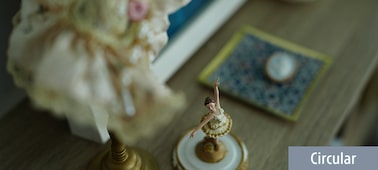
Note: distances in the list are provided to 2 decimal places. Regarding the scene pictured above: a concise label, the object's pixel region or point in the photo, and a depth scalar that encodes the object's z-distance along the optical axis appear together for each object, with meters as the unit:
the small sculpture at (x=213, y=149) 0.60
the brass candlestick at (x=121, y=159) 0.60
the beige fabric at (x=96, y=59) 0.41
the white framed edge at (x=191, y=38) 0.74
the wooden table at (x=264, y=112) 0.69
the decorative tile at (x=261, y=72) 0.75
